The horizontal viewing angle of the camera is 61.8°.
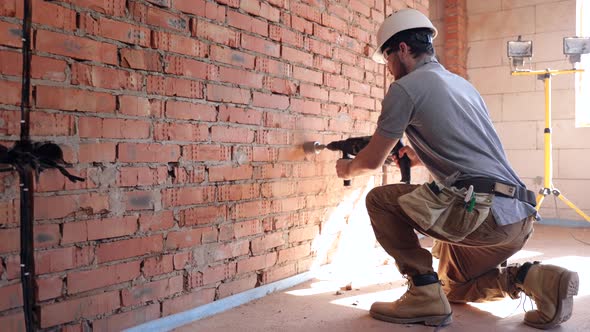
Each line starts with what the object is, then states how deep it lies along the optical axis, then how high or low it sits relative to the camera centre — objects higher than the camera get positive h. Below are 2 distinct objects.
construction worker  1.84 -0.12
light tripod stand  4.22 +0.35
